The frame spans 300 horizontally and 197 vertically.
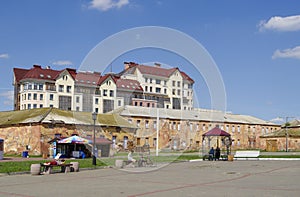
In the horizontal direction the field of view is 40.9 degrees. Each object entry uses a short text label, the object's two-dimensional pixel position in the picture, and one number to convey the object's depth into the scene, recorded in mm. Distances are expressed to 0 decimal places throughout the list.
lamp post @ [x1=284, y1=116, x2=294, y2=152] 63925
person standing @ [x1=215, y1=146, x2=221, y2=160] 36278
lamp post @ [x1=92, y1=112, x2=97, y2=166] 27114
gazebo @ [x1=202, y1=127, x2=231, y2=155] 36844
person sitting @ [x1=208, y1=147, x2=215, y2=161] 36000
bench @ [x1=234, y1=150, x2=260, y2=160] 39875
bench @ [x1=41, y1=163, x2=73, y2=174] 21497
